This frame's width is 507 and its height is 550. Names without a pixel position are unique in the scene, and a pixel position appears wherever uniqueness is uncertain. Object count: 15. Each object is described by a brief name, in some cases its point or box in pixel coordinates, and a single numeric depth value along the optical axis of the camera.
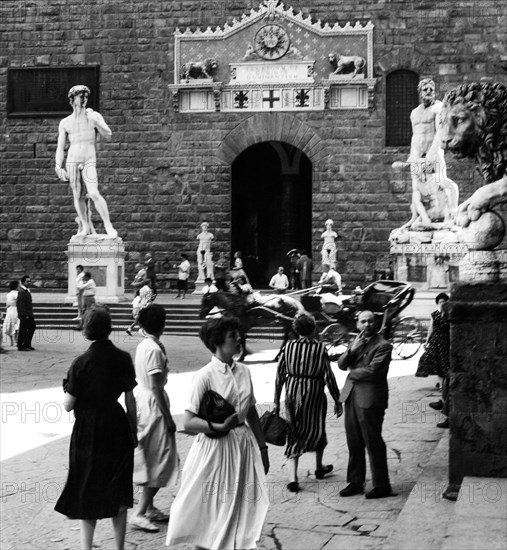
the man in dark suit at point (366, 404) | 6.39
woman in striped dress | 6.79
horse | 13.79
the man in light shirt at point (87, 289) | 17.42
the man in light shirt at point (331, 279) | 17.96
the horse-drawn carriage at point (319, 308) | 13.79
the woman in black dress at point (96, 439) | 4.98
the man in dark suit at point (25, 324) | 15.30
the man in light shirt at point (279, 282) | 20.19
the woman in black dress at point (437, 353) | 9.23
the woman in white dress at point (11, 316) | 15.99
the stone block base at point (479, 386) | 5.16
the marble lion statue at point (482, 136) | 5.58
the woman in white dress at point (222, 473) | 4.57
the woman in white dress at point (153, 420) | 5.73
